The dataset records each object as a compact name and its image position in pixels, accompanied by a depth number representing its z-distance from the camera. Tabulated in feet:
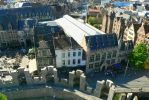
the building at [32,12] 330.18
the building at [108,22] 296.85
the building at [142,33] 259.80
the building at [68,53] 222.28
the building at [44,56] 214.26
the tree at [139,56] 228.22
